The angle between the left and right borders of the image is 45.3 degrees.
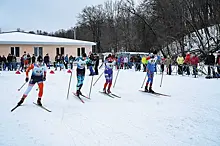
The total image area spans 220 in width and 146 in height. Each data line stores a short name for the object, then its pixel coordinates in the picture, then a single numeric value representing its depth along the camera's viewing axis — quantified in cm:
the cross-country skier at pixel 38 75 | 909
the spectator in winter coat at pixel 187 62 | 1911
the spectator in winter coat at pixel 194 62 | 1853
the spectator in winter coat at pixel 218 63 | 1711
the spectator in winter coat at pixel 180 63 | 2017
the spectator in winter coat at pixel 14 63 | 2553
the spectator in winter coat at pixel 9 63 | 2495
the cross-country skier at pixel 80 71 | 1102
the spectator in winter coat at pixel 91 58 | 1920
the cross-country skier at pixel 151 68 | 1191
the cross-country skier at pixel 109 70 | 1164
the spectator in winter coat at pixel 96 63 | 2053
